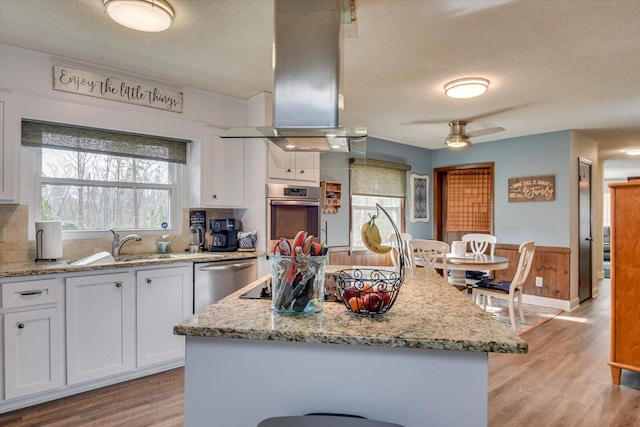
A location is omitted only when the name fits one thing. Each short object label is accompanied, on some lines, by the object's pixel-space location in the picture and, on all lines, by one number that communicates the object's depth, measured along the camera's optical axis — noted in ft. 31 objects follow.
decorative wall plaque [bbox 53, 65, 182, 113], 8.73
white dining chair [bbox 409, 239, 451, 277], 12.20
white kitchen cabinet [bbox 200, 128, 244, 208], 11.00
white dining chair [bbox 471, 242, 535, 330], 12.53
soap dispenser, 10.72
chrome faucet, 9.78
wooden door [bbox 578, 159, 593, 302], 16.21
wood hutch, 8.27
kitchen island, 3.54
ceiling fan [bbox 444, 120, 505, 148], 11.94
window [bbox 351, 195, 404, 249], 16.65
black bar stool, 3.19
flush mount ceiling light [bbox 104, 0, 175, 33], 6.15
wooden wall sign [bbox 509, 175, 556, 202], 15.85
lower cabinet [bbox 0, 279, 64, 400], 7.18
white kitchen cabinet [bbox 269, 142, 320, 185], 10.55
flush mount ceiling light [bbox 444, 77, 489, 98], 9.81
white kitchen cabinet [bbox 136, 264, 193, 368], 8.86
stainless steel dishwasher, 9.78
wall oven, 11.27
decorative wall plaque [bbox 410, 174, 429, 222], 19.20
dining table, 12.12
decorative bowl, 4.09
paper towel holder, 8.55
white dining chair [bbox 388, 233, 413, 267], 13.80
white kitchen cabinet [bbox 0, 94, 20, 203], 7.89
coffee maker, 11.27
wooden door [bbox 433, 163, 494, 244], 19.33
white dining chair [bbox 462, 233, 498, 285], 14.43
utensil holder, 4.12
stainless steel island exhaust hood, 4.90
